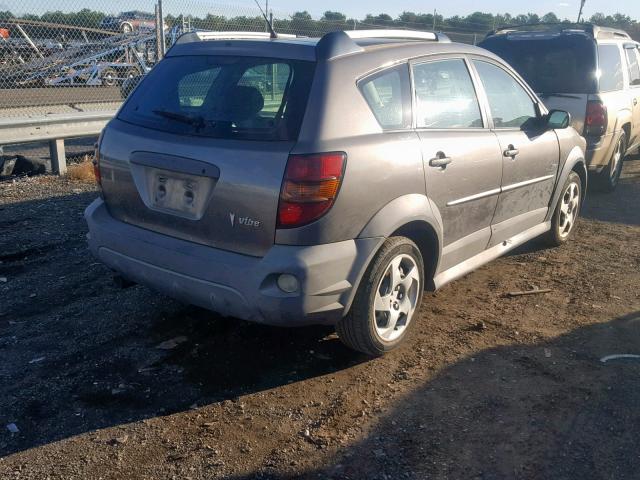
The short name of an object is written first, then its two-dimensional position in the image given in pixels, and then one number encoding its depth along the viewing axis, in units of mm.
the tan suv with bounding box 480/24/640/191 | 7480
